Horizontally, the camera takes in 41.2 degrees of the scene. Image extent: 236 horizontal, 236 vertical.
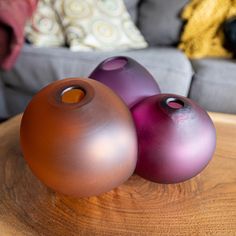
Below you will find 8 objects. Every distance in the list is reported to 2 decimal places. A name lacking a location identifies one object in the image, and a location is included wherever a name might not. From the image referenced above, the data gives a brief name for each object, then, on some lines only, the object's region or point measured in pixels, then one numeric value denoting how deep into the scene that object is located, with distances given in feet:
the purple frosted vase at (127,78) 1.82
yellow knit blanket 4.20
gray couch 3.65
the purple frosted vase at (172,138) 1.55
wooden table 1.53
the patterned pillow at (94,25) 4.16
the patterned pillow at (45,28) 4.17
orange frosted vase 1.38
